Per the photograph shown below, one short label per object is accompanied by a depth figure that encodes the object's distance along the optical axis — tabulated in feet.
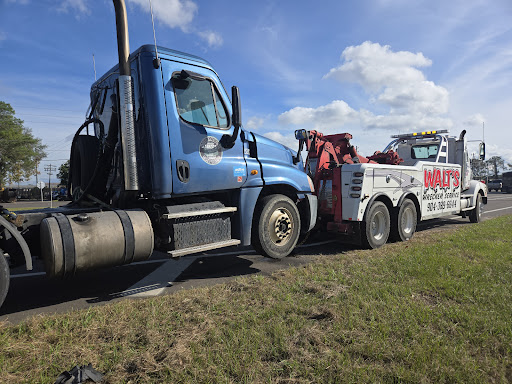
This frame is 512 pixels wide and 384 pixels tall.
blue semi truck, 11.71
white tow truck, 21.15
